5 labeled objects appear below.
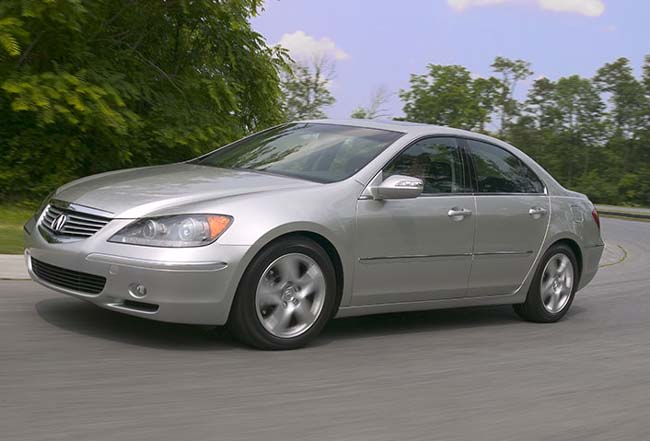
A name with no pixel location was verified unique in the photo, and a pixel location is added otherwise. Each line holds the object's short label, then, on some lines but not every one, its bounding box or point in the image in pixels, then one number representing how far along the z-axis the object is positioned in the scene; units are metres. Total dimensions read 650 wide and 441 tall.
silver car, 5.83
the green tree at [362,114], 31.58
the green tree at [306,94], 39.97
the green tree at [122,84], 13.91
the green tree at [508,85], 98.50
